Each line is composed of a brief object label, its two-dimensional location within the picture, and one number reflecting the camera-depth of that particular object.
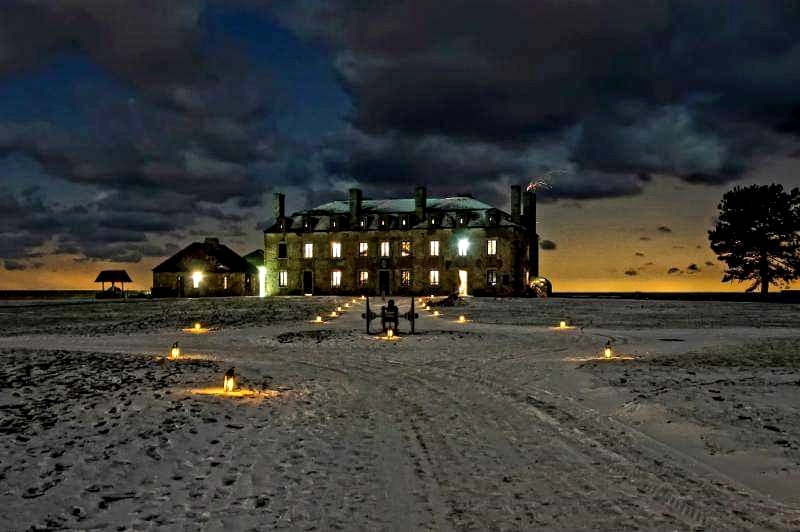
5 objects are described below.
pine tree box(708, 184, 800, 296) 60.50
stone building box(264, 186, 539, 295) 64.69
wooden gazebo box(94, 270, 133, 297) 69.25
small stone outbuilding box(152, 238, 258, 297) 72.56
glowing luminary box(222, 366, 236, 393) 11.55
